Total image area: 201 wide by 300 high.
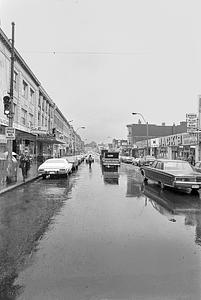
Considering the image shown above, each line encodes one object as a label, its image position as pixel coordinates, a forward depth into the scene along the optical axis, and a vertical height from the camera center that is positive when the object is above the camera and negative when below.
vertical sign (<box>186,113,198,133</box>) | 31.00 +3.31
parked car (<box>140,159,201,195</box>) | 13.24 -0.99
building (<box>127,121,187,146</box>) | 99.50 +7.31
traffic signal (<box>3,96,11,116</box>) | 14.93 +2.34
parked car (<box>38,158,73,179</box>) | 20.03 -1.16
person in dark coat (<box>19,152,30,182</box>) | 17.49 -0.67
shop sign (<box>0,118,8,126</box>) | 23.62 +2.38
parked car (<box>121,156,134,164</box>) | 58.97 -1.48
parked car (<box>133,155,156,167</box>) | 40.35 -1.09
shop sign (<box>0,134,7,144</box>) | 26.07 +1.06
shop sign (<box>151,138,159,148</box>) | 60.96 +2.05
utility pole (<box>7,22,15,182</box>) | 15.45 +0.52
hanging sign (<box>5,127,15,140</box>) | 15.47 +0.93
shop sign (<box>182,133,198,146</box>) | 37.98 +1.87
